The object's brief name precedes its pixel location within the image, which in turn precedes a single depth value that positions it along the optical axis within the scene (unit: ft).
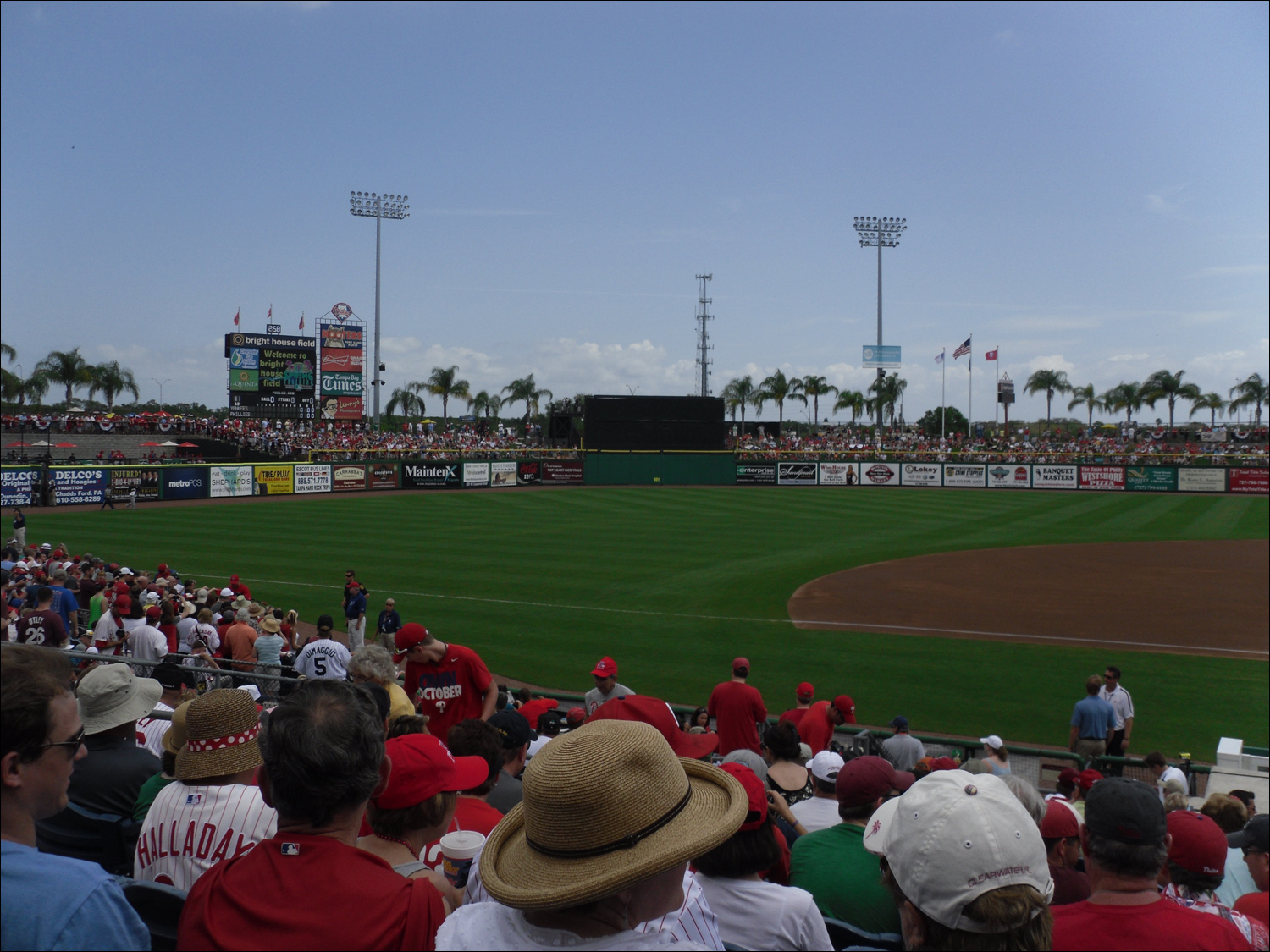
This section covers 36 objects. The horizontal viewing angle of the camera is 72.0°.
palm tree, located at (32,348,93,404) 267.18
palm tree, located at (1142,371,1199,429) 334.03
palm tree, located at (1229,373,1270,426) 339.77
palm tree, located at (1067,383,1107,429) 365.61
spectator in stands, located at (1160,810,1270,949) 12.50
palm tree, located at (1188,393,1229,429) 343.05
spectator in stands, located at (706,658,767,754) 30.37
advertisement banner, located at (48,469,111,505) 131.34
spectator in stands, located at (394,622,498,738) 24.94
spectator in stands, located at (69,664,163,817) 14.26
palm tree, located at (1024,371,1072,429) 361.30
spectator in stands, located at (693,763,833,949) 9.78
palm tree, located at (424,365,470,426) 352.49
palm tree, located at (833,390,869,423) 351.46
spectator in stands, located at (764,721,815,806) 22.27
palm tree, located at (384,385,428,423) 348.38
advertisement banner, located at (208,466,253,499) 147.84
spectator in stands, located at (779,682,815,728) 35.45
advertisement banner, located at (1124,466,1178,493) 179.83
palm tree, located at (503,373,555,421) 360.85
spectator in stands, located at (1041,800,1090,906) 14.61
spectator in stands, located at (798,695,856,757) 32.04
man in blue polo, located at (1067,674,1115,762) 37.17
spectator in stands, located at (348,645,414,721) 23.94
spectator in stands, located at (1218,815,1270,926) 14.47
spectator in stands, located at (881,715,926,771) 28.22
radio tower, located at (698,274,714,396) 322.14
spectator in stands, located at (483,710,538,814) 19.49
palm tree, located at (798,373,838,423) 347.77
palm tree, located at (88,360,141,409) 289.74
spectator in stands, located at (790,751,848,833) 17.95
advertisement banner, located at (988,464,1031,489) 188.03
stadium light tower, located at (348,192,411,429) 230.48
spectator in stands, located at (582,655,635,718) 29.91
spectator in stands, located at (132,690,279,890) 11.68
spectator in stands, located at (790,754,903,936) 11.73
